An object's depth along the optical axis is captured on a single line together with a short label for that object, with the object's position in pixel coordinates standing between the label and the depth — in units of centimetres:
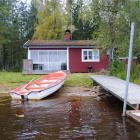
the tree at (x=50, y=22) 1884
